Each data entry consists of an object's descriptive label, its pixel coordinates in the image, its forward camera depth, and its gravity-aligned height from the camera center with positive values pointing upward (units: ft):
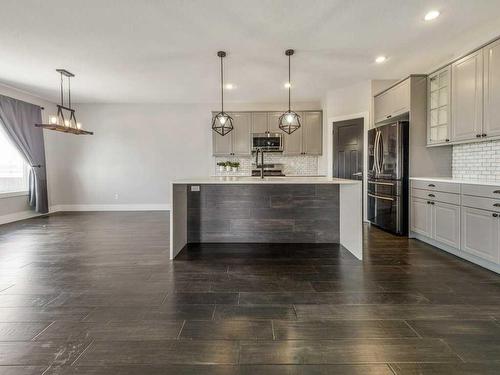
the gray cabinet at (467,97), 10.39 +2.95
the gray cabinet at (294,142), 21.50 +2.54
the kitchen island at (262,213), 12.56 -1.75
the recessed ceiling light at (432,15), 9.53 +5.52
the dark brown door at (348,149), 17.46 +1.63
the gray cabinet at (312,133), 21.43 +3.20
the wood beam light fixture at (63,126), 14.51 +2.93
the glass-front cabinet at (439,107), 12.05 +3.02
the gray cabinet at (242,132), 21.65 +3.39
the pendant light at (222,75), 12.76 +5.40
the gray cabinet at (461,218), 8.92 -1.72
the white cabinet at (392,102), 13.69 +3.80
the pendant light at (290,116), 12.56 +2.77
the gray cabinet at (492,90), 9.63 +2.92
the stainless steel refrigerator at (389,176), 13.47 -0.15
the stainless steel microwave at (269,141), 21.33 +2.60
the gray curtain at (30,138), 17.48 +2.76
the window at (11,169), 17.78 +0.66
